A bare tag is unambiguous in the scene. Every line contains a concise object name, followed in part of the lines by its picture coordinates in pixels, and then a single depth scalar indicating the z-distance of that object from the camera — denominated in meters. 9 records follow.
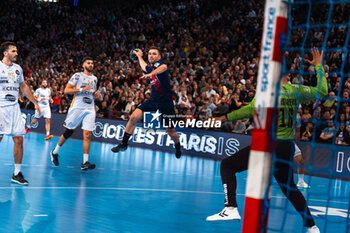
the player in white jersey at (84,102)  9.12
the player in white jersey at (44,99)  15.98
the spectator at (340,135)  11.59
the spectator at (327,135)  11.48
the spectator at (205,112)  14.28
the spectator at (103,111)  17.47
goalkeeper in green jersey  4.93
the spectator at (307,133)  12.20
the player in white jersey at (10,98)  7.11
